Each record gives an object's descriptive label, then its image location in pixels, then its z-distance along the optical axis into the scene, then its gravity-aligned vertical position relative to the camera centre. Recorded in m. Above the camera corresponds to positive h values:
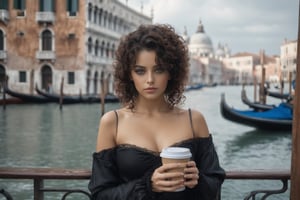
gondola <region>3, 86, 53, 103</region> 11.60 -0.68
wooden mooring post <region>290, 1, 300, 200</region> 0.84 -0.15
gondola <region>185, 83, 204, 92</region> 31.10 -0.92
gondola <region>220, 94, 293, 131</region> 6.45 -0.66
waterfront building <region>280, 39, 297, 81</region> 26.08 +1.67
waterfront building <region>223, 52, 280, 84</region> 56.66 +1.49
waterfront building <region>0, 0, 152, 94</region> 13.58 +1.04
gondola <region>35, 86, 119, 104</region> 12.32 -0.71
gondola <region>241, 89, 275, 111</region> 9.64 -0.70
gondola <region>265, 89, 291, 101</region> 11.99 -0.57
